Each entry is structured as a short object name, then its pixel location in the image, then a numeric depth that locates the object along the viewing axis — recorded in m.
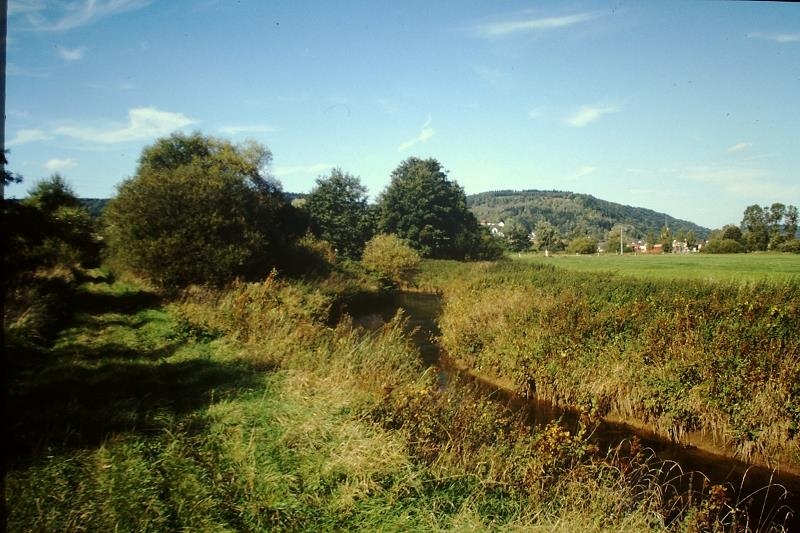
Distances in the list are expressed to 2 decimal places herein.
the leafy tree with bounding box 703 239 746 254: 63.06
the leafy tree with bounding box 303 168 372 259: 46.44
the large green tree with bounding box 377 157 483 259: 49.53
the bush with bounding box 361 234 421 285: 36.47
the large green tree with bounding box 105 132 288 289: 17.62
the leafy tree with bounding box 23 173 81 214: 17.42
